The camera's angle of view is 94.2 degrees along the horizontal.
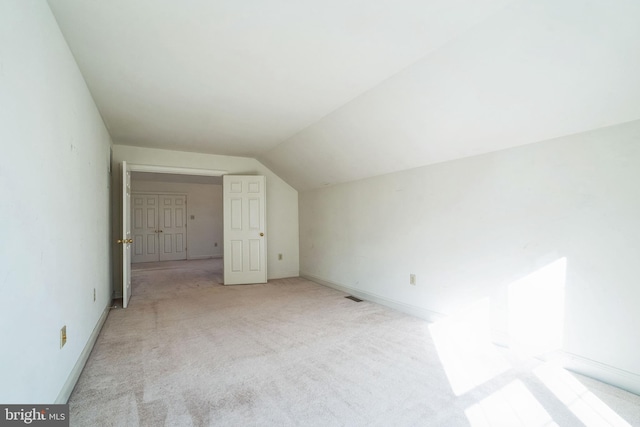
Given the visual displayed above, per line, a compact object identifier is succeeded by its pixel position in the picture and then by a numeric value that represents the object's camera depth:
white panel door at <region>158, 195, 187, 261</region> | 8.90
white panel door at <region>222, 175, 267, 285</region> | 5.50
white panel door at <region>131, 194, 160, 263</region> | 8.55
